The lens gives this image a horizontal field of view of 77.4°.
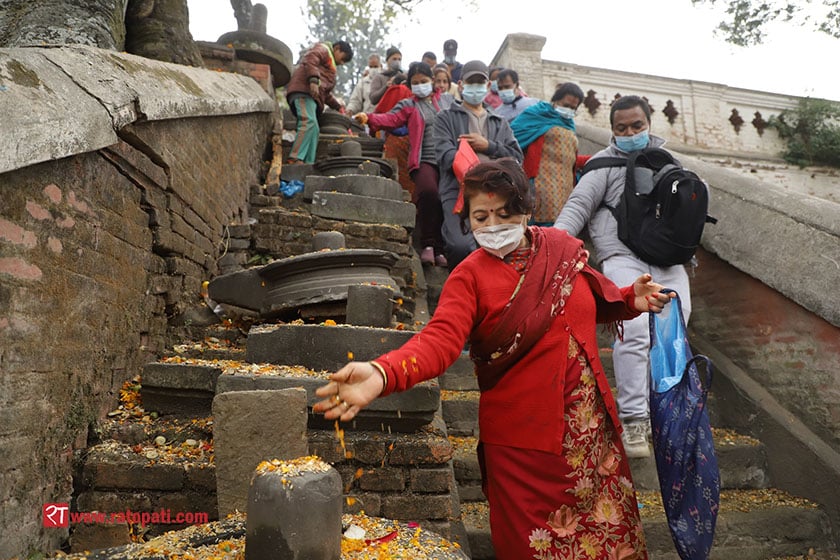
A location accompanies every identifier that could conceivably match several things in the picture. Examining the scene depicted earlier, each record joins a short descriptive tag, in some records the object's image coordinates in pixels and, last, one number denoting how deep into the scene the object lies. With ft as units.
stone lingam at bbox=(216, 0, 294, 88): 23.59
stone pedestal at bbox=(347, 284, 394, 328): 8.95
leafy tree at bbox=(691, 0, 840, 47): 31.83
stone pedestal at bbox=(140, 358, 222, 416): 8.48
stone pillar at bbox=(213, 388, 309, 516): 6.45
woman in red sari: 5.99
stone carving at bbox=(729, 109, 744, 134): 34.14
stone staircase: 7.29
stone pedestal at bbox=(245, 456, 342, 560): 4.31
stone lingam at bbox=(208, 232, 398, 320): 10.03
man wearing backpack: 9.93
